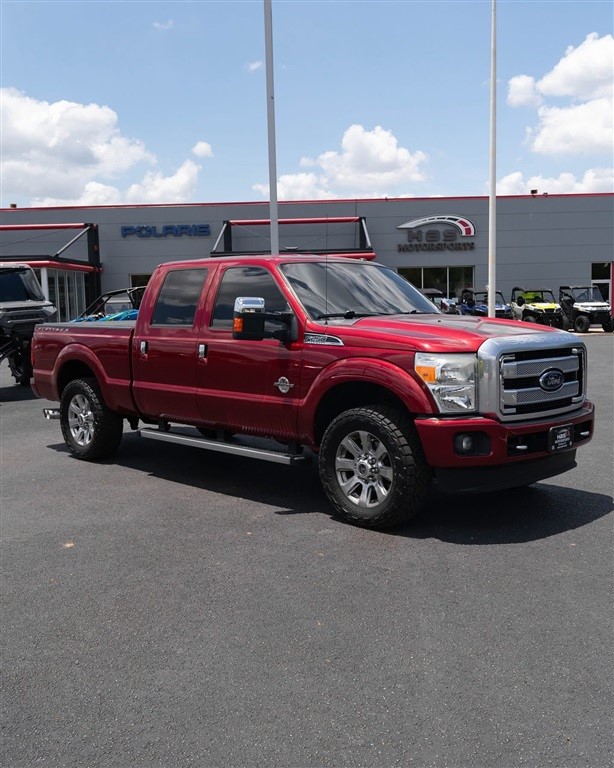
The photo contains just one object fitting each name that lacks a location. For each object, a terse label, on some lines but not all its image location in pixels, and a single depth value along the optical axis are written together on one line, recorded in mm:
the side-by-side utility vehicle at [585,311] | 32500
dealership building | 37562
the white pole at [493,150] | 23828
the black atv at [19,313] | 14500
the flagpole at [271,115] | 16984
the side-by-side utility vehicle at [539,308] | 32156
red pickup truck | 5461
